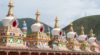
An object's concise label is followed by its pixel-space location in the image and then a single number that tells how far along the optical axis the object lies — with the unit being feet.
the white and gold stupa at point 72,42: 172.96
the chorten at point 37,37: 129.80
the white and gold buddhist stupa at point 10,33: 108.27
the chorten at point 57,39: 147.47
